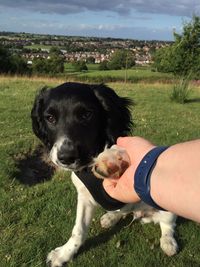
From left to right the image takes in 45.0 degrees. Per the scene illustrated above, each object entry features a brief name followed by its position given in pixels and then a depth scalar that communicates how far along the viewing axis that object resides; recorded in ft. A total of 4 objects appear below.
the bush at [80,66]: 92.09
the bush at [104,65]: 96.49
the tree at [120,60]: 86.65
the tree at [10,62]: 102.94
